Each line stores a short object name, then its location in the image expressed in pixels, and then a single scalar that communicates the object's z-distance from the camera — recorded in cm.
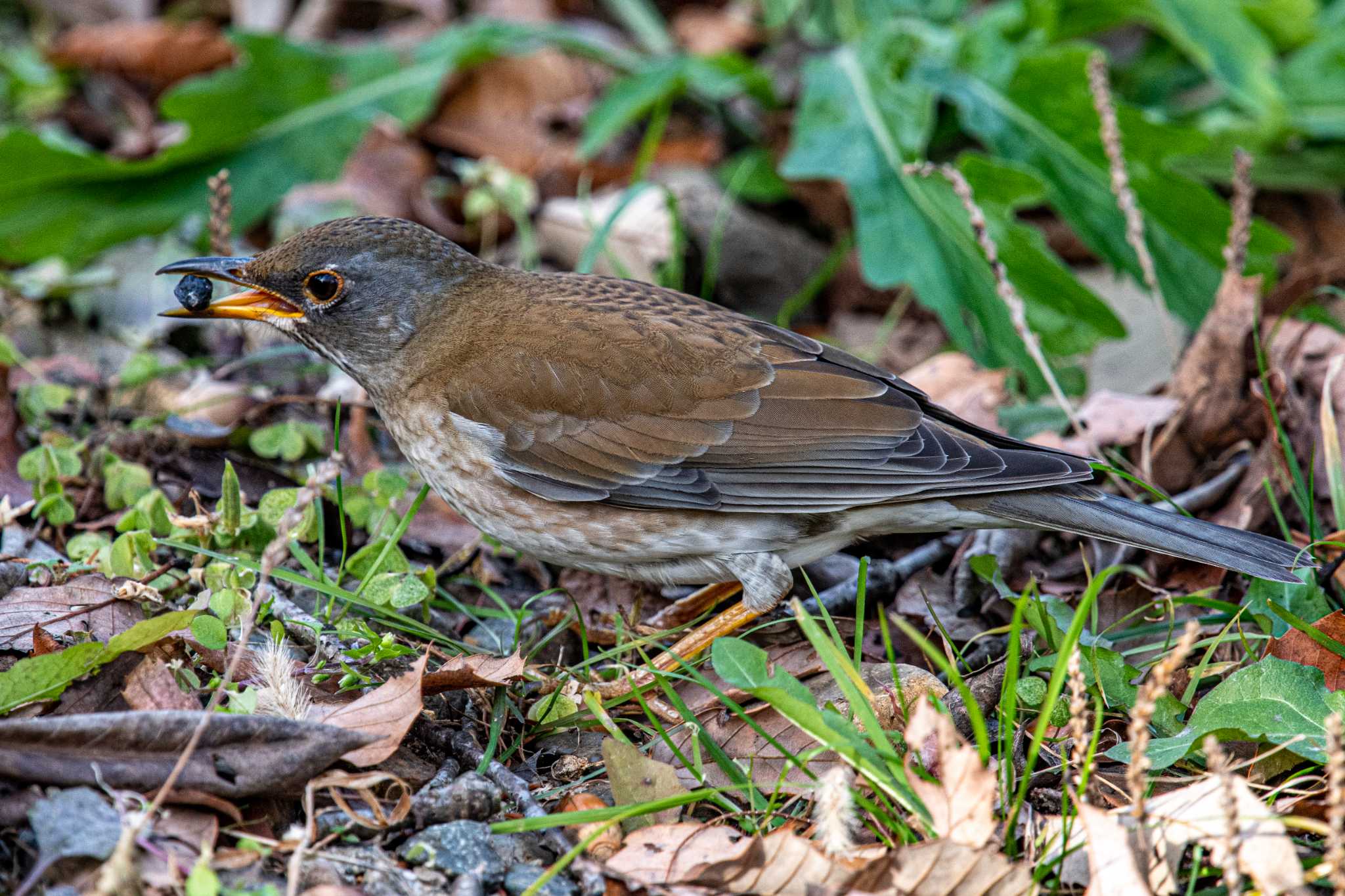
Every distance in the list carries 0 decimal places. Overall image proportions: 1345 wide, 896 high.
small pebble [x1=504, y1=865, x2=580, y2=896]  605
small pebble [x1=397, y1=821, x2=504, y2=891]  601
